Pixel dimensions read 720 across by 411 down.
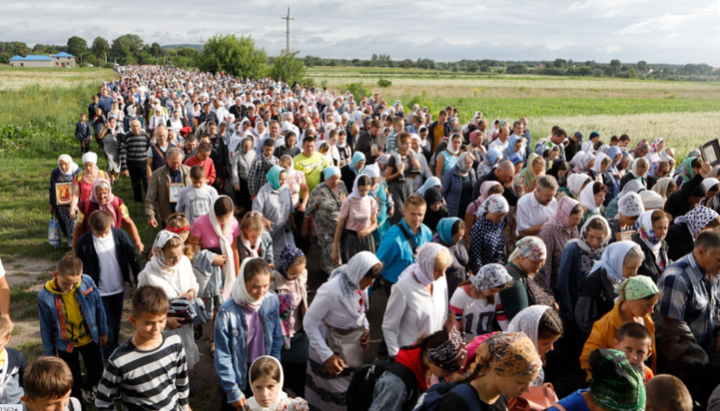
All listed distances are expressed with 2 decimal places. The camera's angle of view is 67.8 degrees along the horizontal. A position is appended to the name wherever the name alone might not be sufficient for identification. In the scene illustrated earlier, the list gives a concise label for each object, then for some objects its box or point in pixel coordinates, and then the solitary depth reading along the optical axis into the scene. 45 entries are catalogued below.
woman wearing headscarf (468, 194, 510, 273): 5.42
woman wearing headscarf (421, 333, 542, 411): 2.47
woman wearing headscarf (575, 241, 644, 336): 4.21
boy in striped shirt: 3.26
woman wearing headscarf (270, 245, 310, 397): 4.40
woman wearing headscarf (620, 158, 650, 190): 7.50
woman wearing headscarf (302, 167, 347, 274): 6.92
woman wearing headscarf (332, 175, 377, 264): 6.39
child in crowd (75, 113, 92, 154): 15.76
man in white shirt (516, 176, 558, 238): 6.05
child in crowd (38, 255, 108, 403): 4.14
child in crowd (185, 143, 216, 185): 8.03
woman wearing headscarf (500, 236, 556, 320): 3.99
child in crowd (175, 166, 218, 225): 6.41
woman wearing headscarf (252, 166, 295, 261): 6.80
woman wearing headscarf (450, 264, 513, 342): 3.91
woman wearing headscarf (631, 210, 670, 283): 4.87
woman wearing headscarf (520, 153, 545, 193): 7.32
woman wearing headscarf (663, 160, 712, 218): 6.34
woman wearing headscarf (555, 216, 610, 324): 4.76
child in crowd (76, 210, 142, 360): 4.99
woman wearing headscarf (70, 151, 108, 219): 7.01
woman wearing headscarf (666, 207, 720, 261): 5.46
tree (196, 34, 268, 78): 45.78
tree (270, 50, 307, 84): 37.53
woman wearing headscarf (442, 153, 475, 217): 7.73
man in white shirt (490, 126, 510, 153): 10.14
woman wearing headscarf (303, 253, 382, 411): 3.98
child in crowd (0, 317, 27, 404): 3.53
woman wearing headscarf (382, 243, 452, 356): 4.03
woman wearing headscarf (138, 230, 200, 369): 4.45
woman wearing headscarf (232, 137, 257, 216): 9.34
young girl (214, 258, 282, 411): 3.77
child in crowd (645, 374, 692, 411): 2.67
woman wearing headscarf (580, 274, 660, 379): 3.63
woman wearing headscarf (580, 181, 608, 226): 6.16
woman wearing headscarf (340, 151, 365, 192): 8.18
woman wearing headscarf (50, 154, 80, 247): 7.52
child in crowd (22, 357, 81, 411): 2.94
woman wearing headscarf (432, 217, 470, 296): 5.13
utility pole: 43.46
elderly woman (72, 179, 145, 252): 6.07
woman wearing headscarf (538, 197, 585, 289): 5.39
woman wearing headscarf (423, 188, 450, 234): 6.60
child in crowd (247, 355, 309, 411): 3.21
